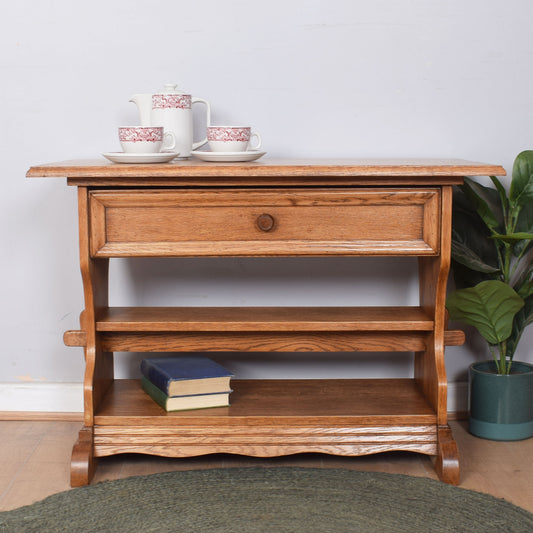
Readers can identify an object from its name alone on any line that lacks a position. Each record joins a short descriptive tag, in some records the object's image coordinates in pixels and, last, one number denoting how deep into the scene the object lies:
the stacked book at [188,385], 1.86
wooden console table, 1.72
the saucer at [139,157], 1.72
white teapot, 1.91
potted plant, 1.94
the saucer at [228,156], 1.78
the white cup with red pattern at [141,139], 1.73
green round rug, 1.57
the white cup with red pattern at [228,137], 1.79
